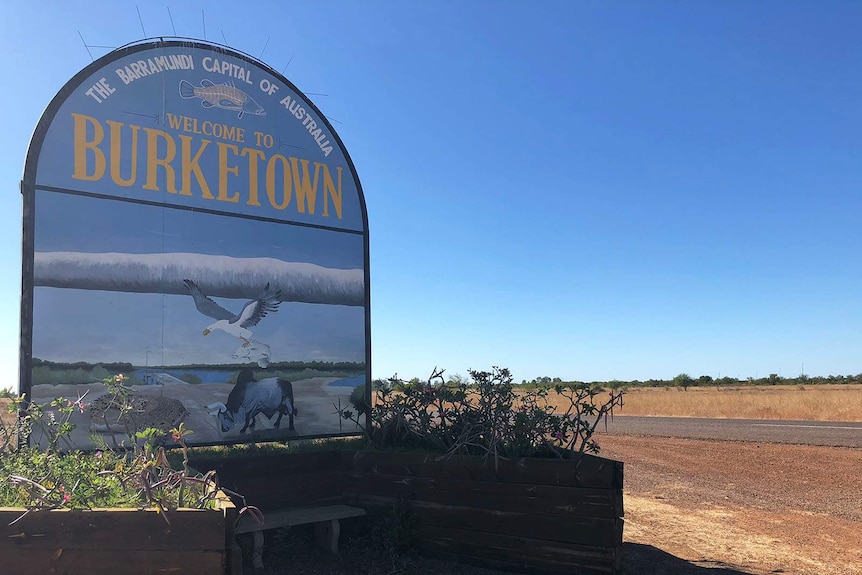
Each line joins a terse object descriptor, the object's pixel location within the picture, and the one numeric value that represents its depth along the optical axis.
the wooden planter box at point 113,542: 2.68
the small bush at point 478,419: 5.80
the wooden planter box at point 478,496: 5.10
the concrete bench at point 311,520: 5.35
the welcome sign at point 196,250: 5.43
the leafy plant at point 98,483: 2.81
